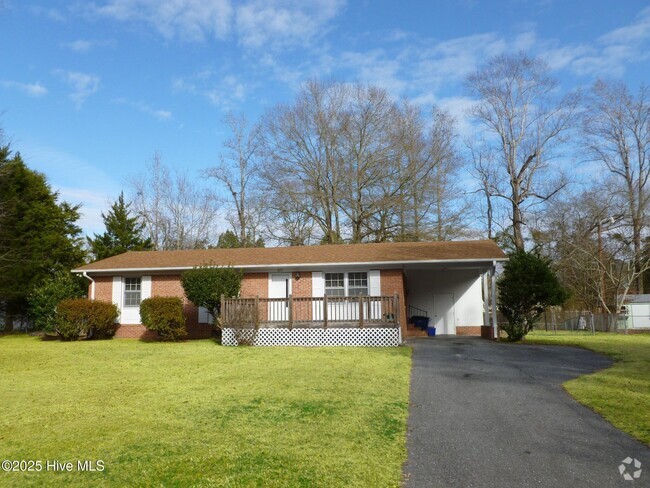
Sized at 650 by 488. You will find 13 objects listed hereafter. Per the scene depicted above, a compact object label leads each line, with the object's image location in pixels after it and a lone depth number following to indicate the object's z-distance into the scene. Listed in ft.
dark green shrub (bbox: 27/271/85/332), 71.15
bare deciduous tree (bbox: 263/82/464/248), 110.83
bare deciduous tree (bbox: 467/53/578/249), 113.60
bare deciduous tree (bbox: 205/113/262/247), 125.39
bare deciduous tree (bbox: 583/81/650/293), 120.16
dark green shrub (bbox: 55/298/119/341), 64.56
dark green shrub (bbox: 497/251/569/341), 60.23
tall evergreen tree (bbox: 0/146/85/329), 85.71
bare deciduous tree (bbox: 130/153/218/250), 135.33
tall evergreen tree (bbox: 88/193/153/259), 109.29
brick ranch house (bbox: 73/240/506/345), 57.52
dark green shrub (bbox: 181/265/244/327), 61.26
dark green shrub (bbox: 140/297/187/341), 60.95
